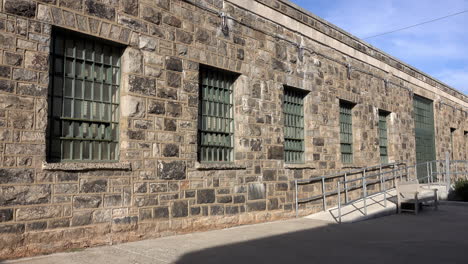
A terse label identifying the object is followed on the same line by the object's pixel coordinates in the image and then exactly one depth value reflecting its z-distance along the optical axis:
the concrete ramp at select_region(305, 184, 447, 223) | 9.61
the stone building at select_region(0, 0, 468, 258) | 5.71
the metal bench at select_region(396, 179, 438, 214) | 10.46
